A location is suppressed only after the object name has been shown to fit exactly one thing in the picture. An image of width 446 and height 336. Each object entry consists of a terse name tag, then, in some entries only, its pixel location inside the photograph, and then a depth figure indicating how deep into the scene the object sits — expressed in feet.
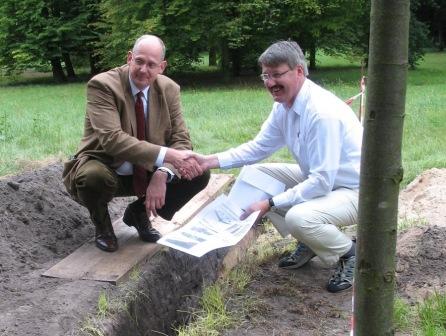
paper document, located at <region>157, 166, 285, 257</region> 11.78
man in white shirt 12.08
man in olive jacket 12.66
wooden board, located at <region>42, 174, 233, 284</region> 12.07
